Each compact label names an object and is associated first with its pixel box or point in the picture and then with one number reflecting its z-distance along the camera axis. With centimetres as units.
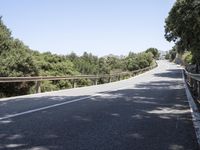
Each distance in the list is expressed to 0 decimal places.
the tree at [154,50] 9711
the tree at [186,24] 2046
